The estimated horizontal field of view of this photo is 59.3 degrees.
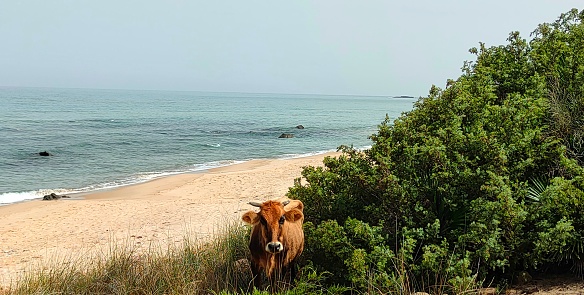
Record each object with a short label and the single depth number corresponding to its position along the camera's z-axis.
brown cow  6.42
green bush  5.96
